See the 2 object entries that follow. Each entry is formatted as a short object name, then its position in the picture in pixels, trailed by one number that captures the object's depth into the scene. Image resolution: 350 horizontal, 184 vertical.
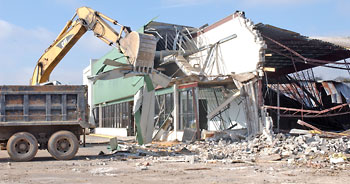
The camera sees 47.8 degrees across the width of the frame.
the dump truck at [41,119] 14.08
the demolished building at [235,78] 20.00
